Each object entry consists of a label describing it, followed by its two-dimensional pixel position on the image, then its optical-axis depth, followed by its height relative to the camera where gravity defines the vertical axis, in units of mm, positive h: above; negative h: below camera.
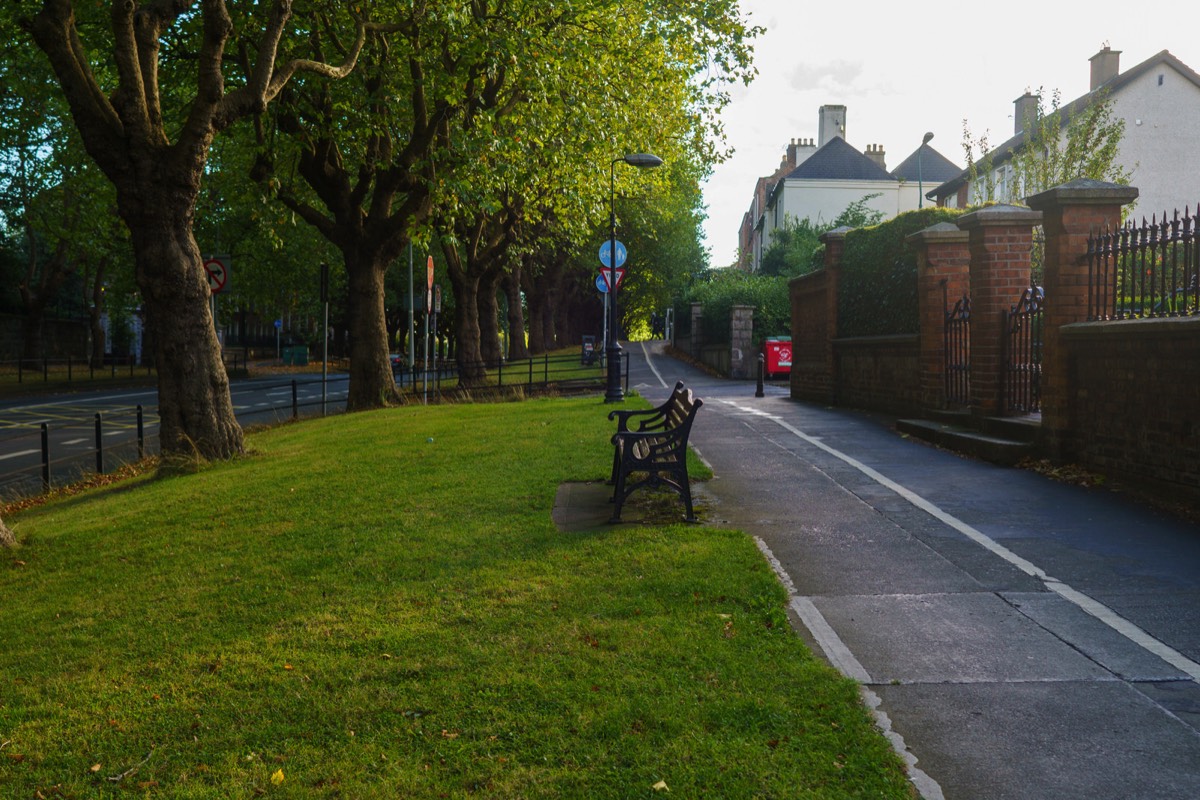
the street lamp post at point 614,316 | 20516 +643
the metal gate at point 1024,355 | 11432 -123
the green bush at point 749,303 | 34875 +1502
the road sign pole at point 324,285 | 21812 +1360
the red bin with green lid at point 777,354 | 31281 -241
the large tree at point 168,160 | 11750 +2242
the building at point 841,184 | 67875 +10601
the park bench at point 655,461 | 7887 -882
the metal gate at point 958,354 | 13562 -123
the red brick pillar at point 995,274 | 12078 +827
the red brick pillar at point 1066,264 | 10094 +786
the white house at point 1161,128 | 41062 +8562
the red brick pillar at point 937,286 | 14367 +821
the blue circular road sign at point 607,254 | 22731 +2053
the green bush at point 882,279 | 16797 +1154
